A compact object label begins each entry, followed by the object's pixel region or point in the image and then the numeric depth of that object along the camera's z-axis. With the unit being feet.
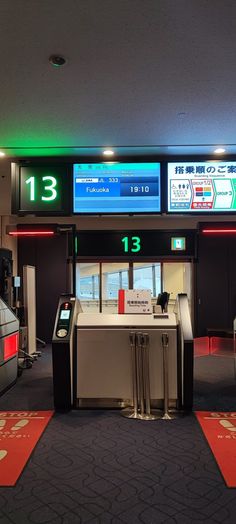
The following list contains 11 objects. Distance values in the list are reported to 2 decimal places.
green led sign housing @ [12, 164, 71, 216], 13.83
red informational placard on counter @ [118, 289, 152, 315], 15.93
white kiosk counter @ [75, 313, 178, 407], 14.74
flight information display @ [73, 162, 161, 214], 13.88
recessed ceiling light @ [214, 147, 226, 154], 15.39
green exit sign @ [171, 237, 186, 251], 26.45
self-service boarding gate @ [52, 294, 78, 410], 14.28
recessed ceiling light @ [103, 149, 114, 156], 15.62
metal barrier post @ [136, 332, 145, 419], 14.37
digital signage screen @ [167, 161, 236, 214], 13.93
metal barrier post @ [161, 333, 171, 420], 14.08
